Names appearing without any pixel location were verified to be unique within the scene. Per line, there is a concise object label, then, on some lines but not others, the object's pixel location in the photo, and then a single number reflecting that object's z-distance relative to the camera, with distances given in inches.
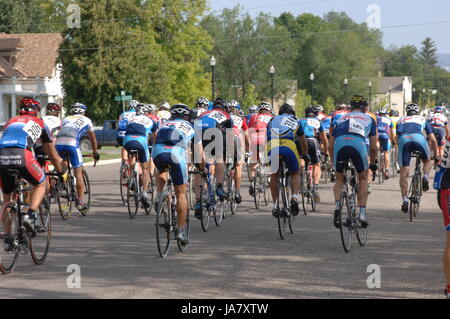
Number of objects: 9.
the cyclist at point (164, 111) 755.4
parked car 1792.6
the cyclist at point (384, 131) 863.1
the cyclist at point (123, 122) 688.4
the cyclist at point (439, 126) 887.9
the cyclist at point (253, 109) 884.5
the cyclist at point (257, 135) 675.4
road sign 1582.2
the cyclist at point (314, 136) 657.2
